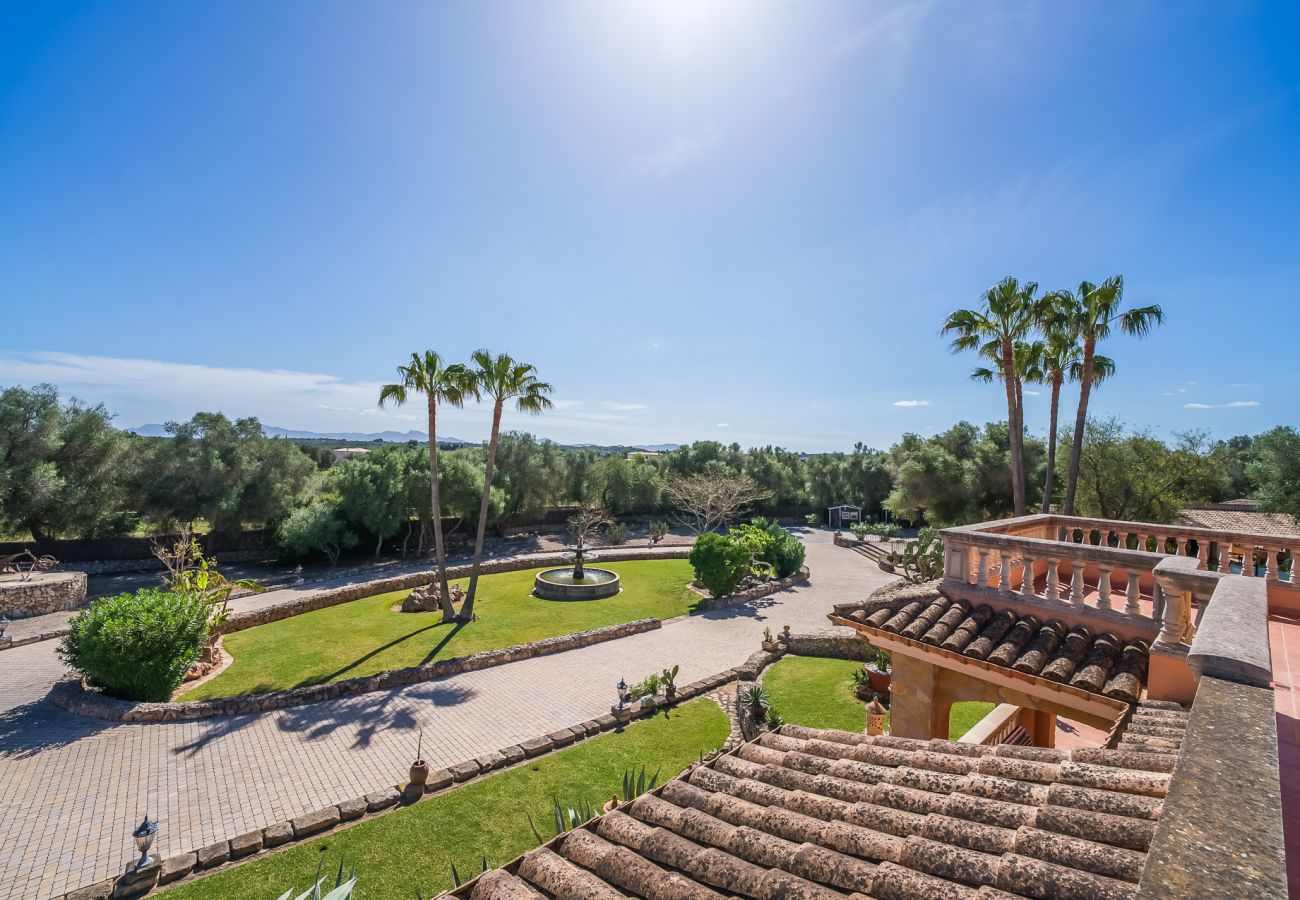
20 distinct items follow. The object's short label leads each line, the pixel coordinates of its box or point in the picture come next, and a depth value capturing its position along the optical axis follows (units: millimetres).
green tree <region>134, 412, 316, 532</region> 29578
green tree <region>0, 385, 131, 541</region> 24953
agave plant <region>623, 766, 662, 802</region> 8406
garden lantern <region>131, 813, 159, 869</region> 7344
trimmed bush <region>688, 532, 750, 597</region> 22562
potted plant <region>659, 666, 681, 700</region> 13445
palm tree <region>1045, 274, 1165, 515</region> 15070
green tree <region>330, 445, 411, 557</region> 31375
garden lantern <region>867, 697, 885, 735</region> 10945
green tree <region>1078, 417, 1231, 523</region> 20719
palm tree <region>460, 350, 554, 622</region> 19031
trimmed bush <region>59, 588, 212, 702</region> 12289
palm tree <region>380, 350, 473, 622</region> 18219
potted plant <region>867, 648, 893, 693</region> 13633
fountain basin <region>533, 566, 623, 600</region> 23078
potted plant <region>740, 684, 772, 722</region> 11812
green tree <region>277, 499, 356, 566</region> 29734
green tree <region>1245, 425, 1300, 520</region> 16344
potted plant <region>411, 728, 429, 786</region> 9508
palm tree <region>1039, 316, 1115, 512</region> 16038
